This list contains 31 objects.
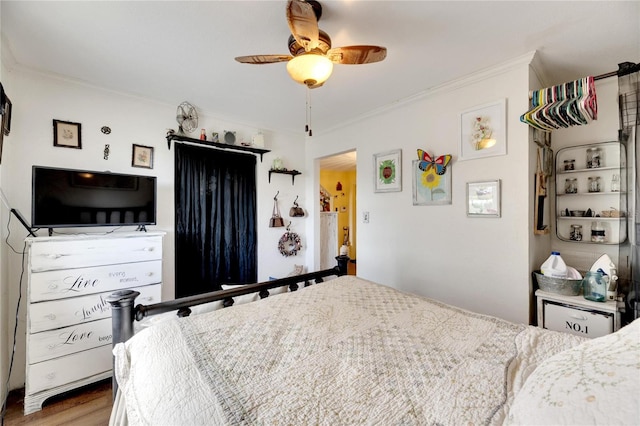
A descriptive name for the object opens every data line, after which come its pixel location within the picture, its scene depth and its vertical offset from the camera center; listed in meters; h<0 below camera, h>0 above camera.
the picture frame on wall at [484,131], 2.00 +0.67
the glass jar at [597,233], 2.17 -0.18
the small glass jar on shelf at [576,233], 2.28 -0.19
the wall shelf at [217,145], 2.65 +0.78
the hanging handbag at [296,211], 3.62 +0.03
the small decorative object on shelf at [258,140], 3.20 +0.91
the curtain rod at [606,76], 1.51 +0.82
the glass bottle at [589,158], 2.20 +0.47
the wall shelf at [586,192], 2.12 +0.17
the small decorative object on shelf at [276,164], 3.46 +0.66
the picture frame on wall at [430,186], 2.34 +0.25
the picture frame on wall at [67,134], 2.11 +0.66
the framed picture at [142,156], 2.47 +0.56
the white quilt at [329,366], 0.72 -0.55
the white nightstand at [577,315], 1.65 -0.71
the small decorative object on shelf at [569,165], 2.30 +0.42
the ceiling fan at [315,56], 1.34 +0.90
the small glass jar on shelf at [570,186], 2.29 +0.23
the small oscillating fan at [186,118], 2.68 +1.01
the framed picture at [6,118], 1.66 +0.65
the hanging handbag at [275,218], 3.45 -0.07
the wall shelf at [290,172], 3.45 +0.56
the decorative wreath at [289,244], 3.55 -0.44
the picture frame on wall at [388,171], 2.69 +0.45
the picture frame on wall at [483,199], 2.03 +0.11
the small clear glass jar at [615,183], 2.10 +0.24
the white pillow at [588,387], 0.45 -0.35
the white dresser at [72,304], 1.74 -0.64
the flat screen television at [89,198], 1.86 +0.12
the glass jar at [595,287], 1.73 -0.52
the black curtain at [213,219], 2.74 -0.06
